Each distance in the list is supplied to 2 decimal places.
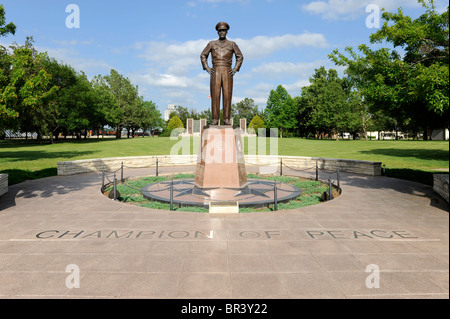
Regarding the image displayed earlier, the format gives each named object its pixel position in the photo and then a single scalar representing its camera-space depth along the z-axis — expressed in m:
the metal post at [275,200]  8.11
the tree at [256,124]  84.28
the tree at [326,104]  60.78
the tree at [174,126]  81.44
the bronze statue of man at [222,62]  10.55
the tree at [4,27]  18.97
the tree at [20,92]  17.67
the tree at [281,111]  77.50
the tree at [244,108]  129.82
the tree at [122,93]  75.14
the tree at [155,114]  100.99
